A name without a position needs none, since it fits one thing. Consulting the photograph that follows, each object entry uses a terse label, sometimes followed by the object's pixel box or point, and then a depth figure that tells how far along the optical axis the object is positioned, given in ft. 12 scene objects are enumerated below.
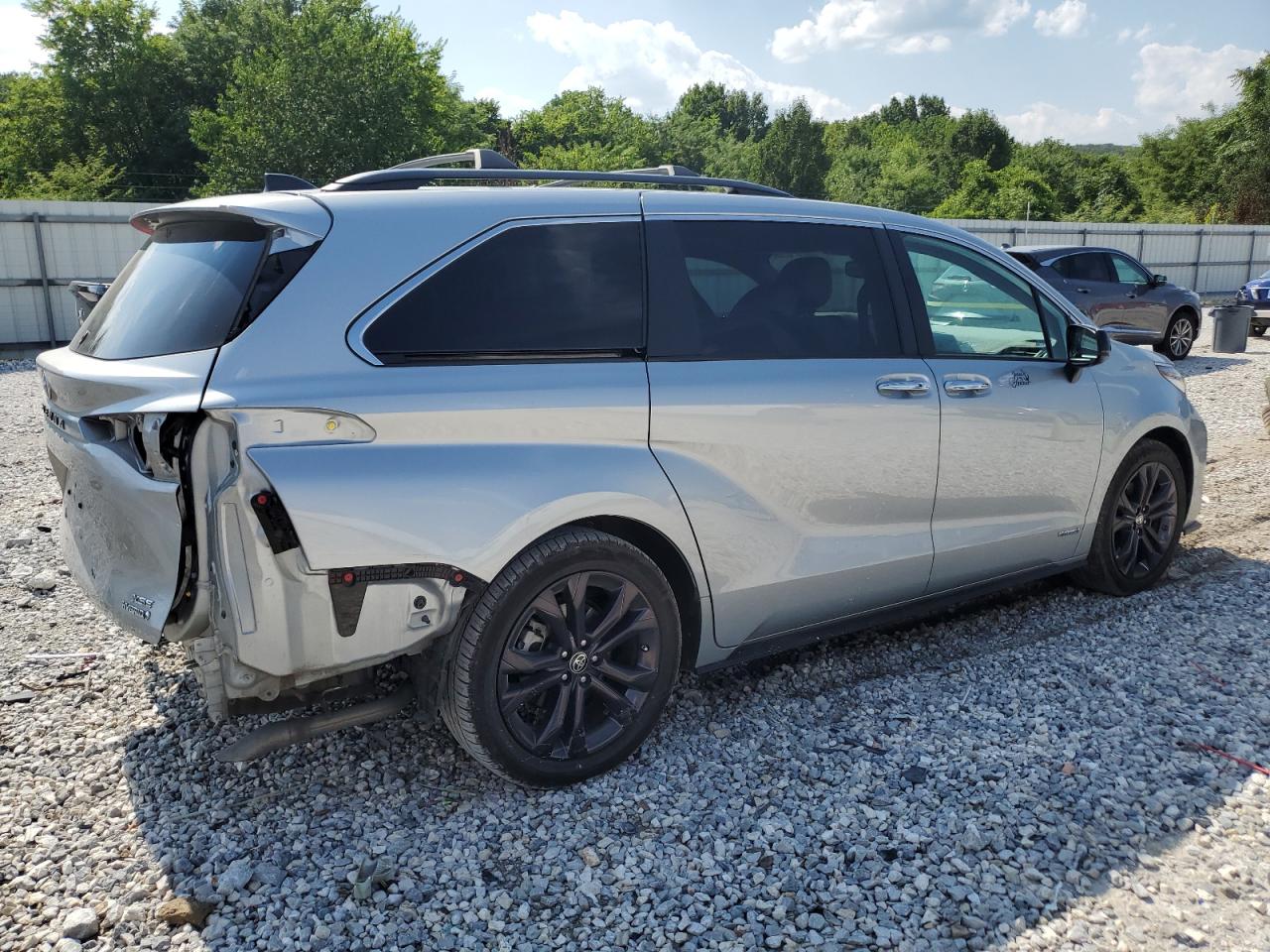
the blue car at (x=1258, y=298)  61.57
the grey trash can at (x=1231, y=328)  54.60
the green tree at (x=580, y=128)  206.18
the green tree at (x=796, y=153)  262.88
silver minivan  8.85
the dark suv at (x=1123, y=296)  47.60
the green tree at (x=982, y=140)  284.20
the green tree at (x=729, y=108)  430.45
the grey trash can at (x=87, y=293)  13.48
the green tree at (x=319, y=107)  113.91
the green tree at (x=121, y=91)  149.48
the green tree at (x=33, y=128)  148.46
